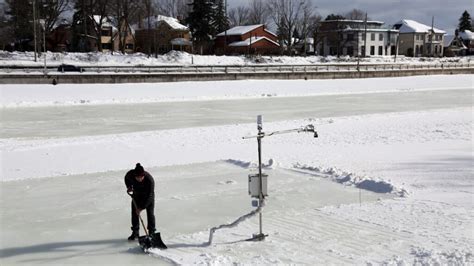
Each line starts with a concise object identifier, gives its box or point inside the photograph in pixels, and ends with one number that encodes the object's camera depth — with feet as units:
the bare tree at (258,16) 331.57
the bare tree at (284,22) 279.08
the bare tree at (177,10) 309.42
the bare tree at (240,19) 351.25
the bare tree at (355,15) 367.99
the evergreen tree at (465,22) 424.46
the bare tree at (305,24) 283.38
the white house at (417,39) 328.08
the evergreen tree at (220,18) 248.40
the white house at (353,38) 292.20
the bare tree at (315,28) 295.07
